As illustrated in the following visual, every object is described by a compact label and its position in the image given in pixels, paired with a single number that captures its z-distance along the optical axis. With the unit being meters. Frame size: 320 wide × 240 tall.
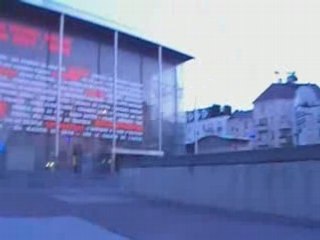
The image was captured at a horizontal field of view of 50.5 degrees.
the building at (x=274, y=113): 37.59
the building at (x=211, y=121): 53.07
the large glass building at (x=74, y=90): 21.66
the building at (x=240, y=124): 49.88
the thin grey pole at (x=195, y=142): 36.59
